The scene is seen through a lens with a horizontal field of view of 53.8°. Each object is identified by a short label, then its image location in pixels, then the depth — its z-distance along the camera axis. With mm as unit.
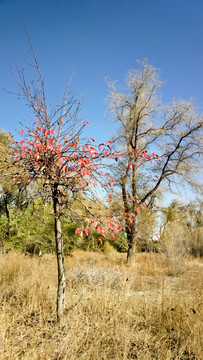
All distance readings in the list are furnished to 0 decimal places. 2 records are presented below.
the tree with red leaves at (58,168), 2578
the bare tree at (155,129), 10930
